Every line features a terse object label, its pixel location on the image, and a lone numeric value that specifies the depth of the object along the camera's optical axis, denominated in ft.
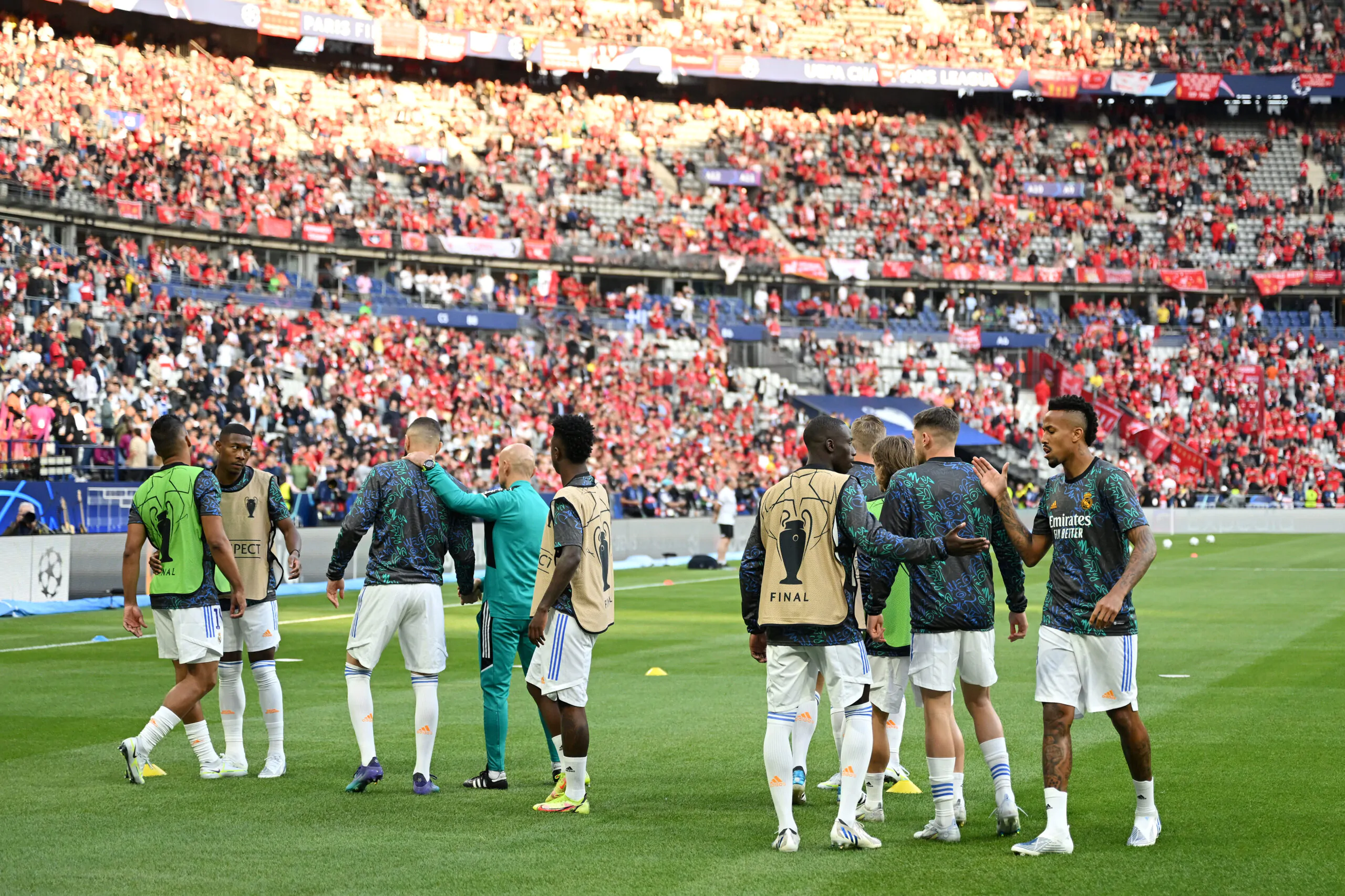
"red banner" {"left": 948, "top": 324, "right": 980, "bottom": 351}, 184.96
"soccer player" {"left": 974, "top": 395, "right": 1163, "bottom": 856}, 24.85
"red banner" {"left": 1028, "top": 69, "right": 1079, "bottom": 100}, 208.23
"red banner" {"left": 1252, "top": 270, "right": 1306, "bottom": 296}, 196.44
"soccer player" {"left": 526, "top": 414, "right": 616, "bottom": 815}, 28.32
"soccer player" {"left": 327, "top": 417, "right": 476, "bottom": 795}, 30.45
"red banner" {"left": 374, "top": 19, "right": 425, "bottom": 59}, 179.32
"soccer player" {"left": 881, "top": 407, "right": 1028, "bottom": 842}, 26.53
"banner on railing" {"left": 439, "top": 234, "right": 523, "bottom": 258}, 168.14
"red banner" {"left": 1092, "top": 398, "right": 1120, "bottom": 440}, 173.17
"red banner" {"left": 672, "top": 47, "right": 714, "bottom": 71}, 196.44
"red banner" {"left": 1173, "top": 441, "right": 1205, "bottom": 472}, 170.71
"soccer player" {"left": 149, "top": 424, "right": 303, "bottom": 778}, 32.91
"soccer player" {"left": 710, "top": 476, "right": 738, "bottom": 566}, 107.55
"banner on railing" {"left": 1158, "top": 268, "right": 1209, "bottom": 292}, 195.52
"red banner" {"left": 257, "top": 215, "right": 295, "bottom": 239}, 153.17
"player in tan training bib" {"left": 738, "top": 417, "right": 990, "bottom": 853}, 25.26
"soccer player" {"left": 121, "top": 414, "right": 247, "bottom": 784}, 31.99
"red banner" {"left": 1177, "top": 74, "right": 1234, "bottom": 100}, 211.41
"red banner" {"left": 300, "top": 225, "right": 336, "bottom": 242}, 156.97
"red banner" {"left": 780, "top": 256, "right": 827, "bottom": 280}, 186.39
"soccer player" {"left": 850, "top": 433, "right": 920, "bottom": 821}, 27.55
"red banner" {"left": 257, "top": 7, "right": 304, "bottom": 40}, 171.32
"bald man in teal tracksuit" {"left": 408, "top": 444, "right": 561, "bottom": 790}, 31.42
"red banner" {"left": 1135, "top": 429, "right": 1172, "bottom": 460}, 171.32
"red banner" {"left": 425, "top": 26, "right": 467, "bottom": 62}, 182.09
